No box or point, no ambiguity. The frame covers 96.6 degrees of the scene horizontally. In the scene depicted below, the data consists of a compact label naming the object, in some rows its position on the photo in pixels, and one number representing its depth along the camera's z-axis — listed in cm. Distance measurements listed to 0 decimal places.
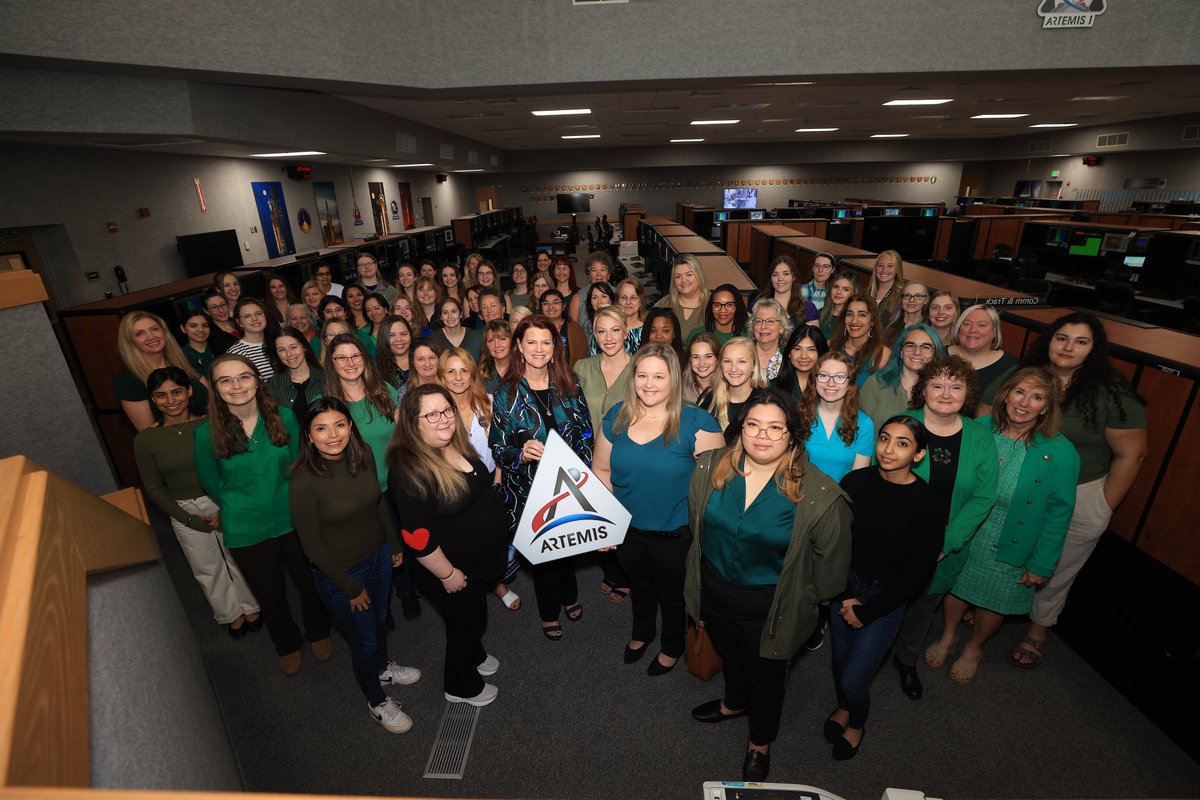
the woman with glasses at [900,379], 309
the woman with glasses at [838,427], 269
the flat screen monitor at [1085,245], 845
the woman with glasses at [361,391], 309
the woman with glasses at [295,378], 351
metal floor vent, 259
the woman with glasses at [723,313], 402
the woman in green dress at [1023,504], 251
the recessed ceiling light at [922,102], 885
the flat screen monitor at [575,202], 2283
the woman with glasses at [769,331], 361
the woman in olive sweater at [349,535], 238
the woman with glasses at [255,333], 411
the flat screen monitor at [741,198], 2244
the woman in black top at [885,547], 221
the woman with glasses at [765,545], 209
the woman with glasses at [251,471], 271
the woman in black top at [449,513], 230
